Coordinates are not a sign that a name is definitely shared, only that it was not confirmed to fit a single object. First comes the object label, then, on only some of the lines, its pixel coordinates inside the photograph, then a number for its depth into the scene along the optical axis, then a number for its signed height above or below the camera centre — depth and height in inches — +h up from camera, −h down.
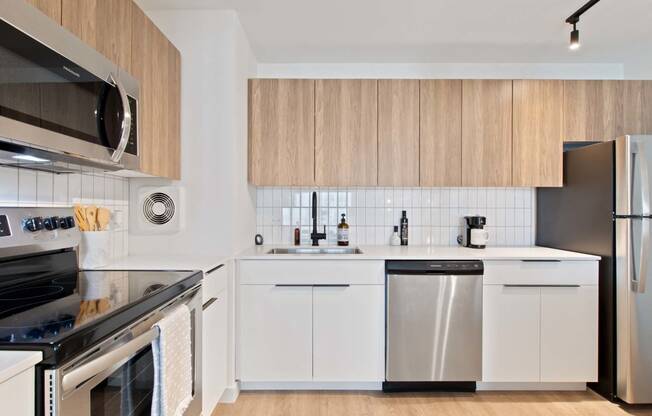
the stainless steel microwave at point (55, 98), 41.7 +13.1
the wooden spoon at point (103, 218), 75.6 -2.3
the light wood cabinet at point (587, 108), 114.4 +28.3
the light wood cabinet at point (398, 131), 114.7 +21.5
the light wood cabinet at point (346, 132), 114.5 +21.1
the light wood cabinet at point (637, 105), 115.0 +29.3
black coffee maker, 119.1 -7.3
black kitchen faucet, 126.6 -7.8
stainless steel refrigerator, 94.2 -10.9
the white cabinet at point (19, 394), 29.4 -14.3
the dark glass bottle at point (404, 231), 127.3 -7.5
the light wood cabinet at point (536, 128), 114.4 +22.6
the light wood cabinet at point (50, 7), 48.4 +24.3
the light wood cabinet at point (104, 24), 56.1 +27.4
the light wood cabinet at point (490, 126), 114.8 +23.1
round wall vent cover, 95.6 -0.9
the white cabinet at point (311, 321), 100.7 -28.3
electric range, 34.7 -11.4
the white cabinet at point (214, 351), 79.7 -30.4
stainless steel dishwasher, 100.3 -28.3
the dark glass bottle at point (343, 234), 125.7 -8.3
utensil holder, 73.4 -7.8
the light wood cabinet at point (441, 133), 114.8 +21.1
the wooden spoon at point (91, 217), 73.6 -2.1
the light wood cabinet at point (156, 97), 75.6 +22.6
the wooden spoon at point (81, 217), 72.1 -2.1
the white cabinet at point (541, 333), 101.7 -31.0
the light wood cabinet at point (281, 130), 113.9 +21.5
